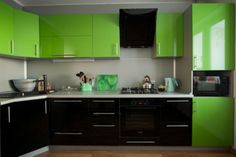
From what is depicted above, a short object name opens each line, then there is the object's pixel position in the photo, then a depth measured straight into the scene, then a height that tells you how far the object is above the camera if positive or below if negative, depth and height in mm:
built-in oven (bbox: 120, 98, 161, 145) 2387 -628
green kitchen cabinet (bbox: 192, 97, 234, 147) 2344 -599
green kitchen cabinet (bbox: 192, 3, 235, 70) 2305 +532
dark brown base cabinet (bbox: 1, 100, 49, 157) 1959 -639
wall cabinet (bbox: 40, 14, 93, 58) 2672 +631
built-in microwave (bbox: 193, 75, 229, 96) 2369 -126
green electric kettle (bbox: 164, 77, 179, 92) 2715 -129
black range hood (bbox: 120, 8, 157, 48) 2492 +732
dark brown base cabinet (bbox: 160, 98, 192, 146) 2371 -647
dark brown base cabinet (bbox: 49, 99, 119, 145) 2412 -635
